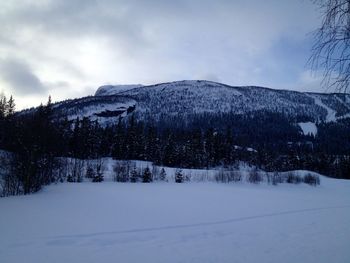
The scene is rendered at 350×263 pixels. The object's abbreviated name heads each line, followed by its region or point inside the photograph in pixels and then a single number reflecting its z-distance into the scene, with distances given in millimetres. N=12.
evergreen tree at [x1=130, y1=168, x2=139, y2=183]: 43706
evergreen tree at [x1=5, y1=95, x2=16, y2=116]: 61600
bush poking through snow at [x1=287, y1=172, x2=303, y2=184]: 53031
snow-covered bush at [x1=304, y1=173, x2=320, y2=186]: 52284
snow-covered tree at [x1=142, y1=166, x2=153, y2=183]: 43375
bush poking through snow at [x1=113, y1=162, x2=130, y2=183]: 43594
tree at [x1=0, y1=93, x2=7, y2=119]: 56906
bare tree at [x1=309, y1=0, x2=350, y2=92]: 4109
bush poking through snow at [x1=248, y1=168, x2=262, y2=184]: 49825
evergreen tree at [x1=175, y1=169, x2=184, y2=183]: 44344
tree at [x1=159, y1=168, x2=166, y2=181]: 46362
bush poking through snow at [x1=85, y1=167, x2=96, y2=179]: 42981
